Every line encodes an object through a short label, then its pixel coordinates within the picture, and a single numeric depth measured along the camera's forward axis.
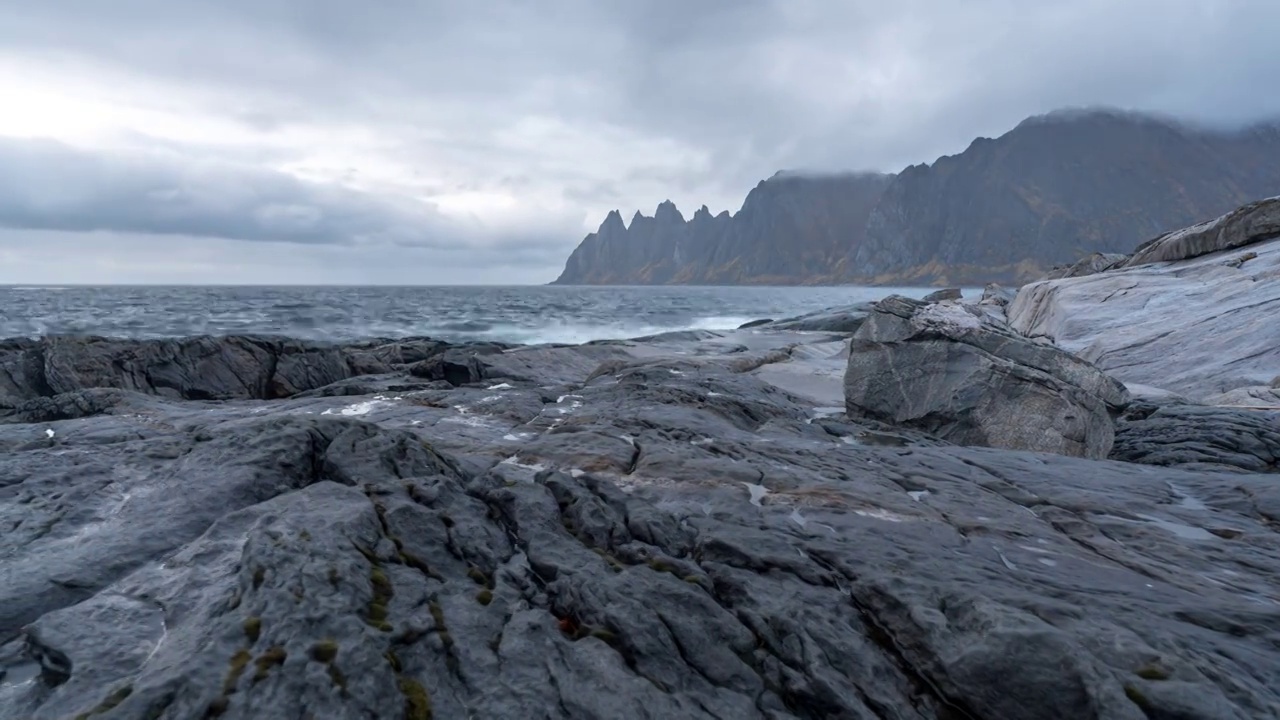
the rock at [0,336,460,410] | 19.08
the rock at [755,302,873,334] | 42.23
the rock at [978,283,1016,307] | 50.50
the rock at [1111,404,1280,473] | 10.31
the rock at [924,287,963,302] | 60.83
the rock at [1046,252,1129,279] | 39.88
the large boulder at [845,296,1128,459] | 11.08
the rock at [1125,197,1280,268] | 26.56
